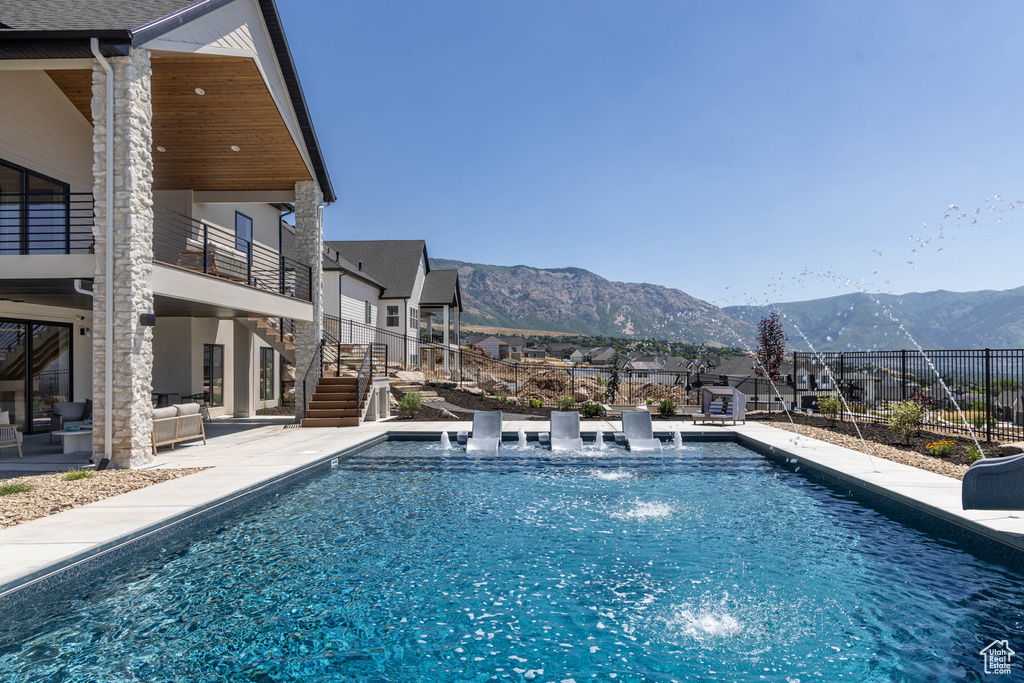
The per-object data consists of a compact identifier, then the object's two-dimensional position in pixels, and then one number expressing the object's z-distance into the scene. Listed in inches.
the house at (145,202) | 384.5
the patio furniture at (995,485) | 238.8
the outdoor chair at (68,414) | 516.1
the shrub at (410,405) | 737.0
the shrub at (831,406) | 682.8
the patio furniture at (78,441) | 430.9
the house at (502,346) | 3142.5
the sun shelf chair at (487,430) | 548.1
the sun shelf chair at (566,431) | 551.2
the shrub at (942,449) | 433.1
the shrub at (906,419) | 517.0
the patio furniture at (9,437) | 430.3
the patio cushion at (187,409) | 481.7
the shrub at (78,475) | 343.9
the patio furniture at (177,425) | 446.3
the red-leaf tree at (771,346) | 935.0
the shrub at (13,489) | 306.0
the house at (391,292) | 1048.2
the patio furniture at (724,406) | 670.5
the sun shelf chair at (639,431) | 552.0
